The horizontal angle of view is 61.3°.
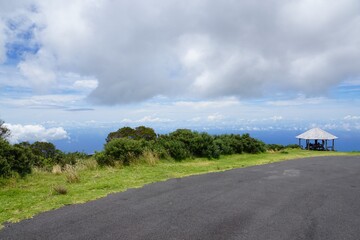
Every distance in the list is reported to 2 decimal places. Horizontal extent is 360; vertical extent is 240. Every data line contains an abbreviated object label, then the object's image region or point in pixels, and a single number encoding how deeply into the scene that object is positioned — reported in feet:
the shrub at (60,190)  31.27
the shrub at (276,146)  120.96
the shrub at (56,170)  48.02
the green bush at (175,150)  64.18
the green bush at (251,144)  85.71
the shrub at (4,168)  39.63
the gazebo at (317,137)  140.36
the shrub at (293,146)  148.25
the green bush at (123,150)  55.62
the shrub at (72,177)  39.58
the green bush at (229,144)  75.87
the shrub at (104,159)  55.12
